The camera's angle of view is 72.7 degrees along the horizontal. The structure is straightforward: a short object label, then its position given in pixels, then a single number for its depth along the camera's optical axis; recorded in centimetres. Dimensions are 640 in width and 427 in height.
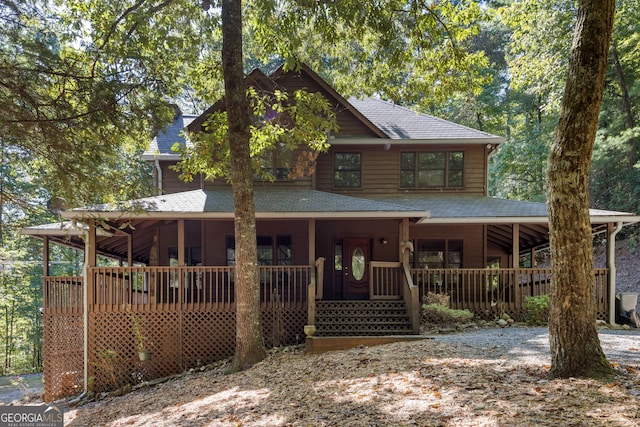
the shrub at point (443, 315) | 1109
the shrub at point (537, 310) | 1123
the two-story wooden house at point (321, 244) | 1034
